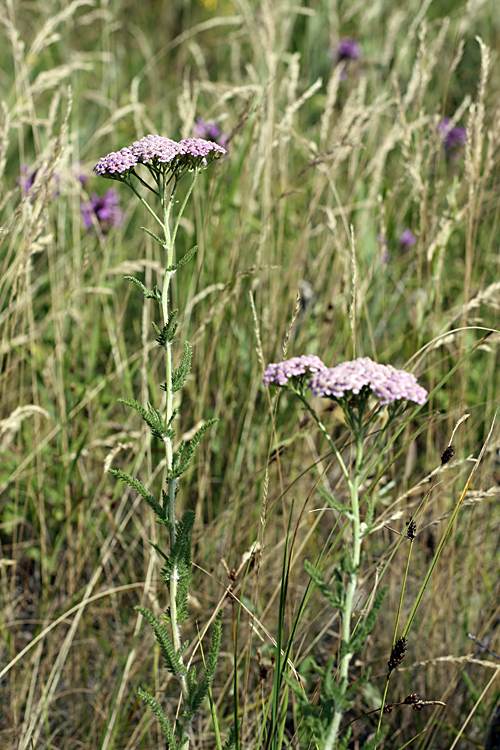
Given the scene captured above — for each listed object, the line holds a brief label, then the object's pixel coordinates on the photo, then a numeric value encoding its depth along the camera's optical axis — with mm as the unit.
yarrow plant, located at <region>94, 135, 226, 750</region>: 1026
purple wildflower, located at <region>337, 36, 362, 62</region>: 3721
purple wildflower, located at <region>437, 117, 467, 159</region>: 3477
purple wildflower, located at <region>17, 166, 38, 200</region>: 2371
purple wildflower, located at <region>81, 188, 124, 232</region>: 2707
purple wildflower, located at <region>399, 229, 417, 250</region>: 3173
